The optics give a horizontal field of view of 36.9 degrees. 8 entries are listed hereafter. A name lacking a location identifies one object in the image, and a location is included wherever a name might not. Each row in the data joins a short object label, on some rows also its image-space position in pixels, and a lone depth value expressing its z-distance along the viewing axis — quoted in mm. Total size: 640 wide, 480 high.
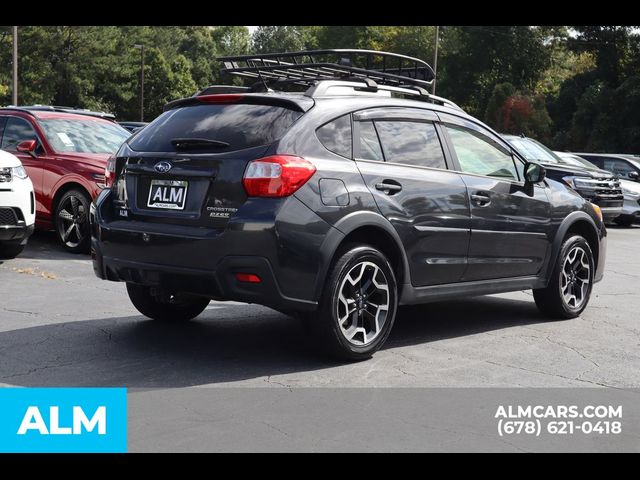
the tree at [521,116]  55000
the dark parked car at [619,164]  23766
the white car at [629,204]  21078
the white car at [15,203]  9852
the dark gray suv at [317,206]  5805
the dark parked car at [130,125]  23383
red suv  11523
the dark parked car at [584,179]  19047
